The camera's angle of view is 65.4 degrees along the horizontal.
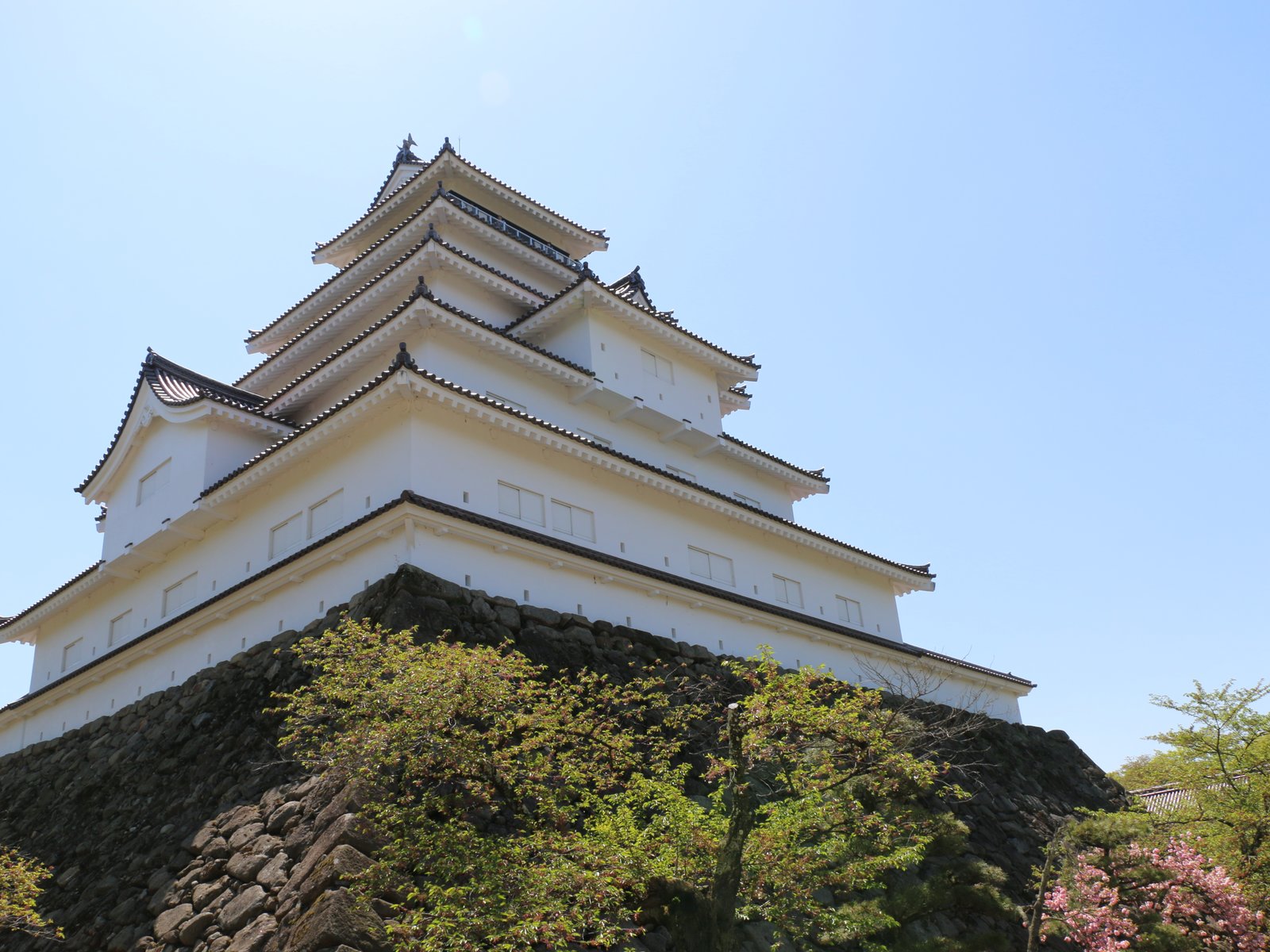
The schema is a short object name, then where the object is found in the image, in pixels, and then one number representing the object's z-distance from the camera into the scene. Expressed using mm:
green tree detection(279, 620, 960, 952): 8633
